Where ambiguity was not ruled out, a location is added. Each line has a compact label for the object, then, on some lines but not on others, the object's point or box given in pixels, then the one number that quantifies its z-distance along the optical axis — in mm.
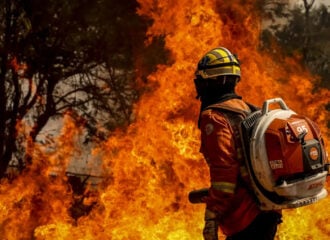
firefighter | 5565
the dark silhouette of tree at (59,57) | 15664
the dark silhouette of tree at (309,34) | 27490
